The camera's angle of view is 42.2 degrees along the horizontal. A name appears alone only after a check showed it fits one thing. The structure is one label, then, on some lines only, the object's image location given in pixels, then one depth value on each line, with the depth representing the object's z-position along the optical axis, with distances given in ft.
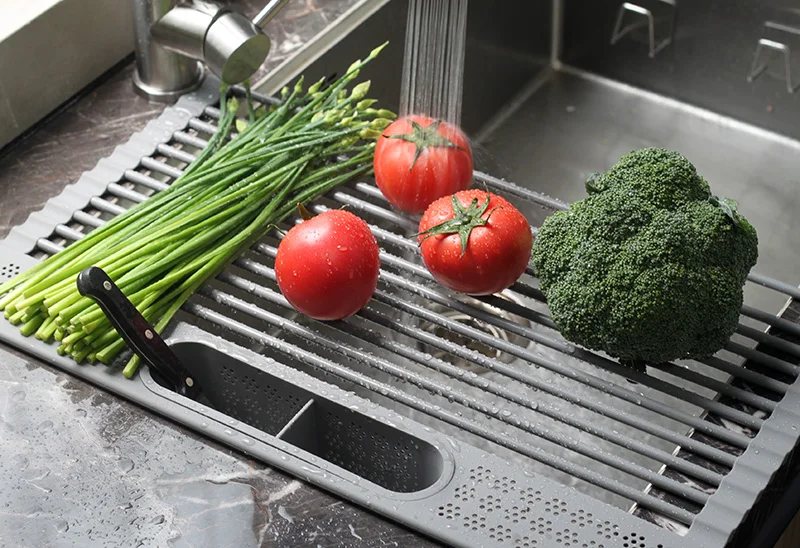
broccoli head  3.67
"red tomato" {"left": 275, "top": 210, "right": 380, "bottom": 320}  3.87
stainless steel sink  5.85
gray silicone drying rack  3.36
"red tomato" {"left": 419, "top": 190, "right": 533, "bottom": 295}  3.94
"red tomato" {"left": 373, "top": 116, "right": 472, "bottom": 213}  4.30
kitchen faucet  4.66
